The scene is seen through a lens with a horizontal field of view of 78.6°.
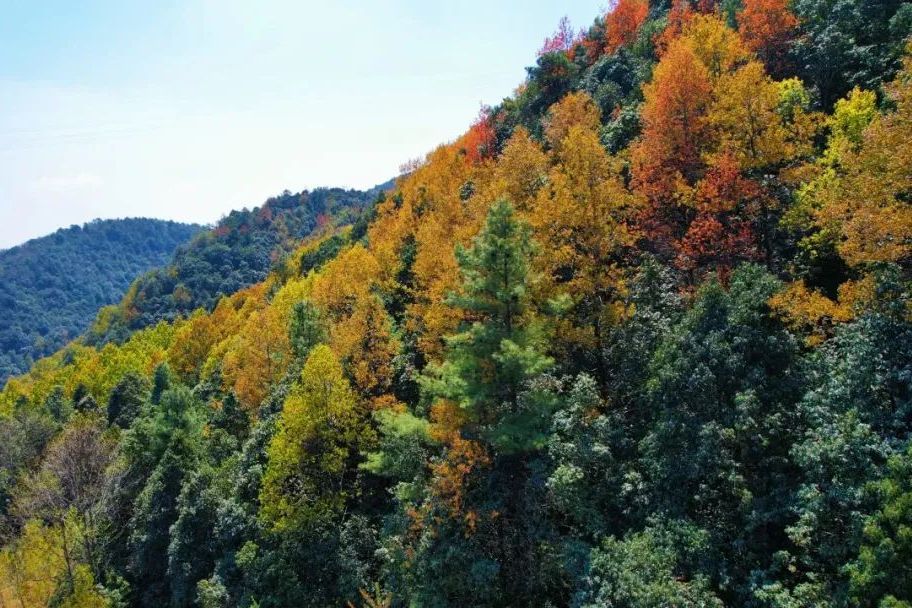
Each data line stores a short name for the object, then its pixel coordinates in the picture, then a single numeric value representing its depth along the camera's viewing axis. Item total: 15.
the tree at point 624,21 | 67.56
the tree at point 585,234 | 25.12
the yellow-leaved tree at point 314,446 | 28.16
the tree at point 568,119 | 44.75
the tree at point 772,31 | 40.56
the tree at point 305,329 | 37.59
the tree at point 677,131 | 30.27
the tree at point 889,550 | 11.99
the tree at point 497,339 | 21.41
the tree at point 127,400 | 57.03
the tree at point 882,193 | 16.72
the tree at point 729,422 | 16.98
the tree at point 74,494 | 32.66
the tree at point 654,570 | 15.48
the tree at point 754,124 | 26.33
